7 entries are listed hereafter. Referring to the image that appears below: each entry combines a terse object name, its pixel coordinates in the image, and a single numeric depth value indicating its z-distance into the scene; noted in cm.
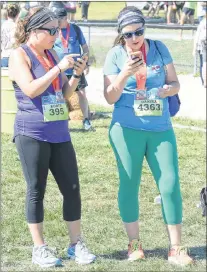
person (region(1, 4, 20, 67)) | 1267
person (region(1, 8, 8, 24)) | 1556
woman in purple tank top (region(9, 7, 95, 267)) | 570
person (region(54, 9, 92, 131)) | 1074
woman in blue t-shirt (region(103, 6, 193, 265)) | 582
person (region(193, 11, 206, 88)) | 1451
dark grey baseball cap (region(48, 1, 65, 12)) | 1073
